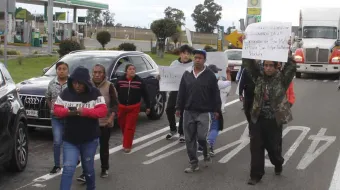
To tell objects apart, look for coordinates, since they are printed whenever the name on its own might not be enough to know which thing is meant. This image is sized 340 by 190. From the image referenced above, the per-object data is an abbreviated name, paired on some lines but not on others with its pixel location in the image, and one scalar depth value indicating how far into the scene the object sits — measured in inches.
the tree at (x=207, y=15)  3661.4
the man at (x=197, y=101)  289.3
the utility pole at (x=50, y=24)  1227.2
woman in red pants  348.2
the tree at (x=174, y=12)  2941.2
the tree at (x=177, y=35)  1542.3
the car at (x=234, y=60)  921.1
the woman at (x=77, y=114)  217.8
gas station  1688.0
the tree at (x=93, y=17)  4463.8
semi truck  1040.8
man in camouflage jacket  269.6
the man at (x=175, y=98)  372.5
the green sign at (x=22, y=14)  1496.1
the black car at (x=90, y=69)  377.7
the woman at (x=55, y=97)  285.1
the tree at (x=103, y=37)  1439.5
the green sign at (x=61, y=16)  1851.1
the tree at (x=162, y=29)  1448.1
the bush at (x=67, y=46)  988.6
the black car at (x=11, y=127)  263.4
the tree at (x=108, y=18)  4768.7
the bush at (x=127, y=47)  1224.8
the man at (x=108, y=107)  277.0
